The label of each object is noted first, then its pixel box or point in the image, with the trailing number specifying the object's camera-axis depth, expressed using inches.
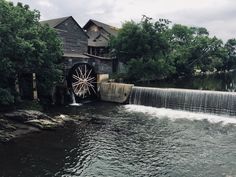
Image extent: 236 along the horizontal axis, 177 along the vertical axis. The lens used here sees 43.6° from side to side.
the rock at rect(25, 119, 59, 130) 861.1
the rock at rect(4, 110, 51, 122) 874.1
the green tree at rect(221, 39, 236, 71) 2903.5
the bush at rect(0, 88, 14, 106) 861.2
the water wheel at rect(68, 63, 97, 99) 1282.0
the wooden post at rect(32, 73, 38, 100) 1112.2
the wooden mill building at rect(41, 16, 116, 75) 1401.3
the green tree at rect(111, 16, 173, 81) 1599.4
